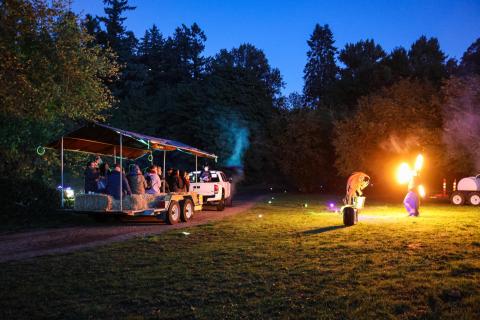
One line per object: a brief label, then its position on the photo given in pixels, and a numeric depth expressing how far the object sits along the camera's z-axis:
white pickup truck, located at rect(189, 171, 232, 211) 22.95
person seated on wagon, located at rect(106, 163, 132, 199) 15.48
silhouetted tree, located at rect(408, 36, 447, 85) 48.28
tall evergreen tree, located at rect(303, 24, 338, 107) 81.62
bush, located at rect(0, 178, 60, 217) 18.03
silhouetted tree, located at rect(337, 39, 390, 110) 53.00
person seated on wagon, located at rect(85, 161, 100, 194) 16.58
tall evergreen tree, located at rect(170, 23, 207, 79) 76.56
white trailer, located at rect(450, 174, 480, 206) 26.39
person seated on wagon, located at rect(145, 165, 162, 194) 17.38
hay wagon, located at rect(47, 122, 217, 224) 15.36
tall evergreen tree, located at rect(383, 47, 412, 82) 53.72
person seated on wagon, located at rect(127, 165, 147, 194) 16.27
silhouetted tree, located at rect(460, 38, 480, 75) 47.29
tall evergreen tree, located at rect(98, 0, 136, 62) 67.06
